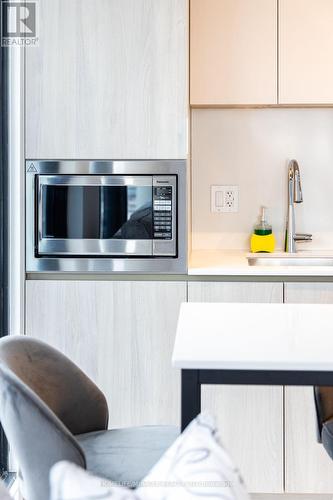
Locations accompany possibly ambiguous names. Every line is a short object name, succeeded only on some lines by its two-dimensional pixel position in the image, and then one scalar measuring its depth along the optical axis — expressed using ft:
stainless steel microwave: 8.77
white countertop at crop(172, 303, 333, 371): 4.69
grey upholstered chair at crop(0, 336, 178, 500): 4.38
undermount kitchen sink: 10.34
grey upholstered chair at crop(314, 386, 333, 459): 6.15
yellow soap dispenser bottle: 10.59
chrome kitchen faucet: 10.52
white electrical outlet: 10.88
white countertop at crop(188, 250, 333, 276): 8.56
